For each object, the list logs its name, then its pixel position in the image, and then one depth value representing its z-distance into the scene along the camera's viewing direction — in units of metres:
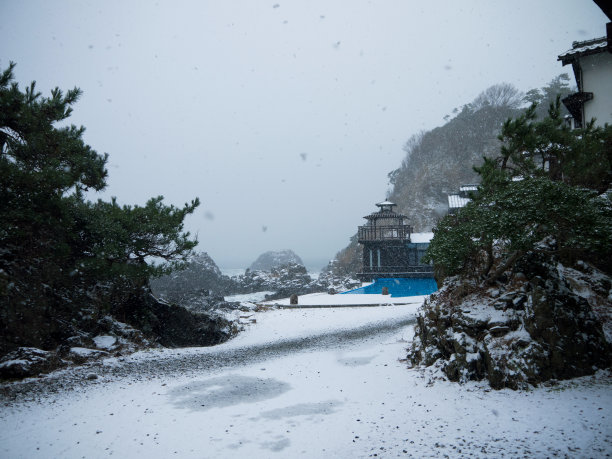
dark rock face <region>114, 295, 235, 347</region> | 15.16
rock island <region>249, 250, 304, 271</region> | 127.59
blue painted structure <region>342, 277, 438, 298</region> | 30.16
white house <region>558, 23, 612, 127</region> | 14.72
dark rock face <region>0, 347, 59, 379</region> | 8.99
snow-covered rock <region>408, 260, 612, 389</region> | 7.19
